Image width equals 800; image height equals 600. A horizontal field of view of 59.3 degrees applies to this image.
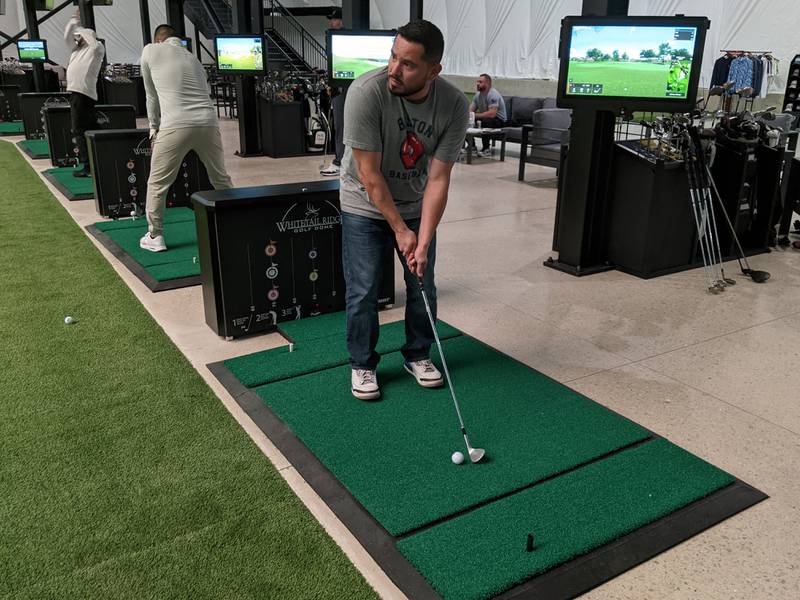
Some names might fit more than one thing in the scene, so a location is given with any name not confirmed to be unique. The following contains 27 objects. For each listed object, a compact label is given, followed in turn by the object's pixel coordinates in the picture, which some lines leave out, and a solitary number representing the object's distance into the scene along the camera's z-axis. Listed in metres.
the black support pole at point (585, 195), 4.71
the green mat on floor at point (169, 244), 4.77
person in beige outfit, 4.71
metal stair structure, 19.80
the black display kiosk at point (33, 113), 11.72
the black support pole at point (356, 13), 8.84
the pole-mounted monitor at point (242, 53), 9.63
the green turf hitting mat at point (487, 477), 2.06
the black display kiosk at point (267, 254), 3.53
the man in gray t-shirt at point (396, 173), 2.53
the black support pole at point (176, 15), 14.81
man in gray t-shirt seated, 10.44
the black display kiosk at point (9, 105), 16.02
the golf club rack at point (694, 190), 4.71
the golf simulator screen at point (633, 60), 4.31
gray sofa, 8.45
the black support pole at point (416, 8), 9.83
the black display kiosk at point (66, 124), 9.01
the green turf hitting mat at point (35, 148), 10.36
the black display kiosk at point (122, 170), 6.19
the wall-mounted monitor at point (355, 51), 6.86
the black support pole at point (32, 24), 16.05
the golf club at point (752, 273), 4.71
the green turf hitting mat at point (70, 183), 7.35
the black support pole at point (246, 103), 10.23
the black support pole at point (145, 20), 19.25
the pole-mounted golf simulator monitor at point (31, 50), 15.63
